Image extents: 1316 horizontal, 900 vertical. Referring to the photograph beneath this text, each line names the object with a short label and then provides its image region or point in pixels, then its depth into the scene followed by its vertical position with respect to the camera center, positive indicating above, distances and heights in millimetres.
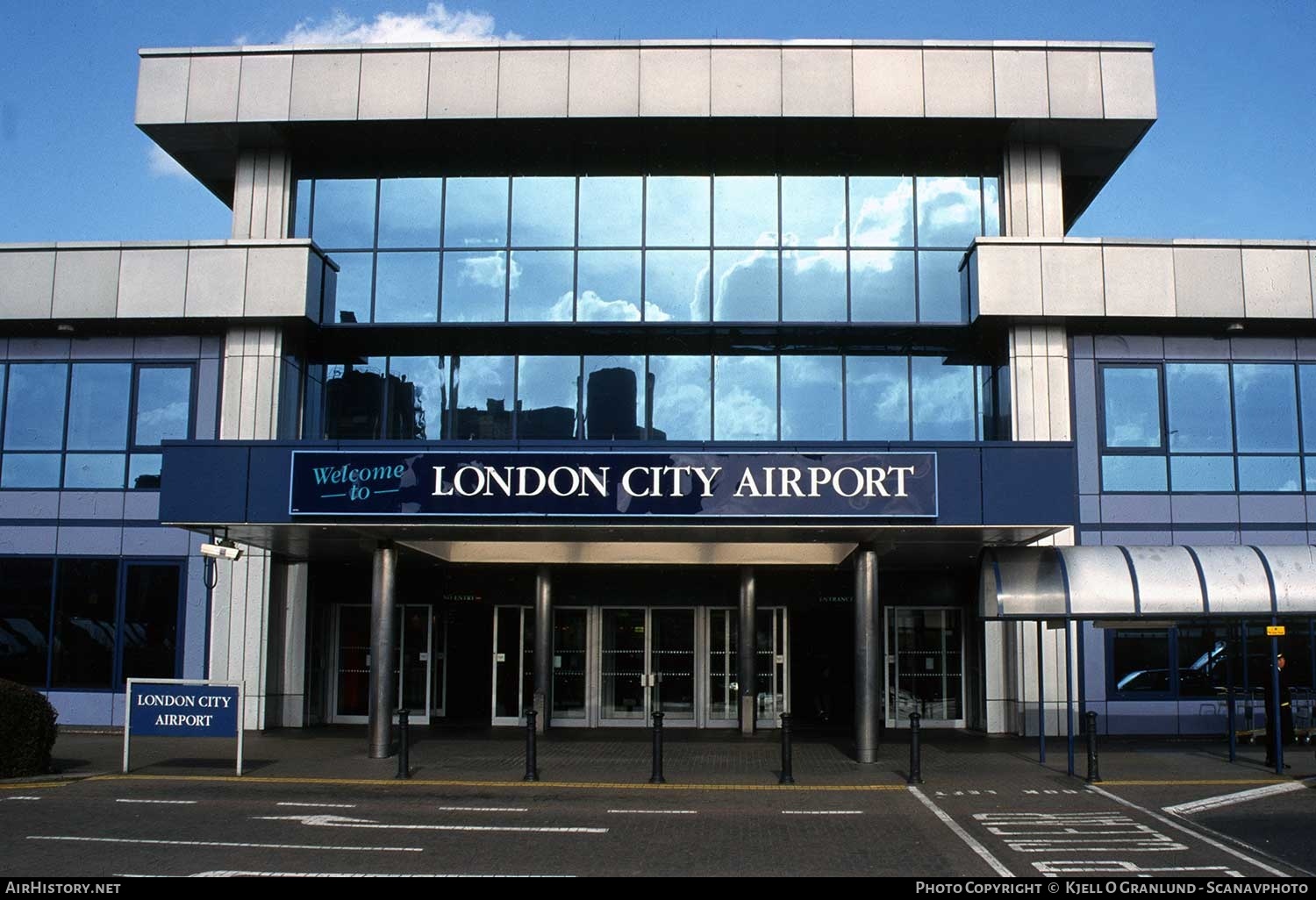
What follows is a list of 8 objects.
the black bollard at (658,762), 16531 -2047
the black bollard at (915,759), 16312 -1947
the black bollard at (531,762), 16641 -2062
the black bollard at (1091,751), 16234 -1831
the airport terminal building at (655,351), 22500 +5059
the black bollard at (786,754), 16297 -1882
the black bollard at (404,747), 16828 -1889
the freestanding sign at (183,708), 17109 -1392
